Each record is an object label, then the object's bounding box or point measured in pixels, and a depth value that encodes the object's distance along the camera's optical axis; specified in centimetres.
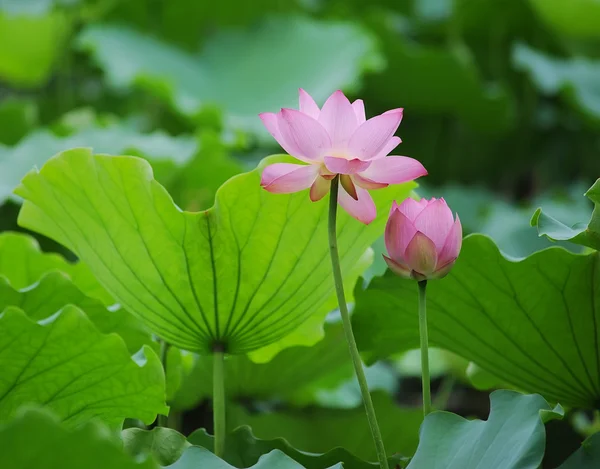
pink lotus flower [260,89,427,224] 381
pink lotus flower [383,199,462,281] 384
